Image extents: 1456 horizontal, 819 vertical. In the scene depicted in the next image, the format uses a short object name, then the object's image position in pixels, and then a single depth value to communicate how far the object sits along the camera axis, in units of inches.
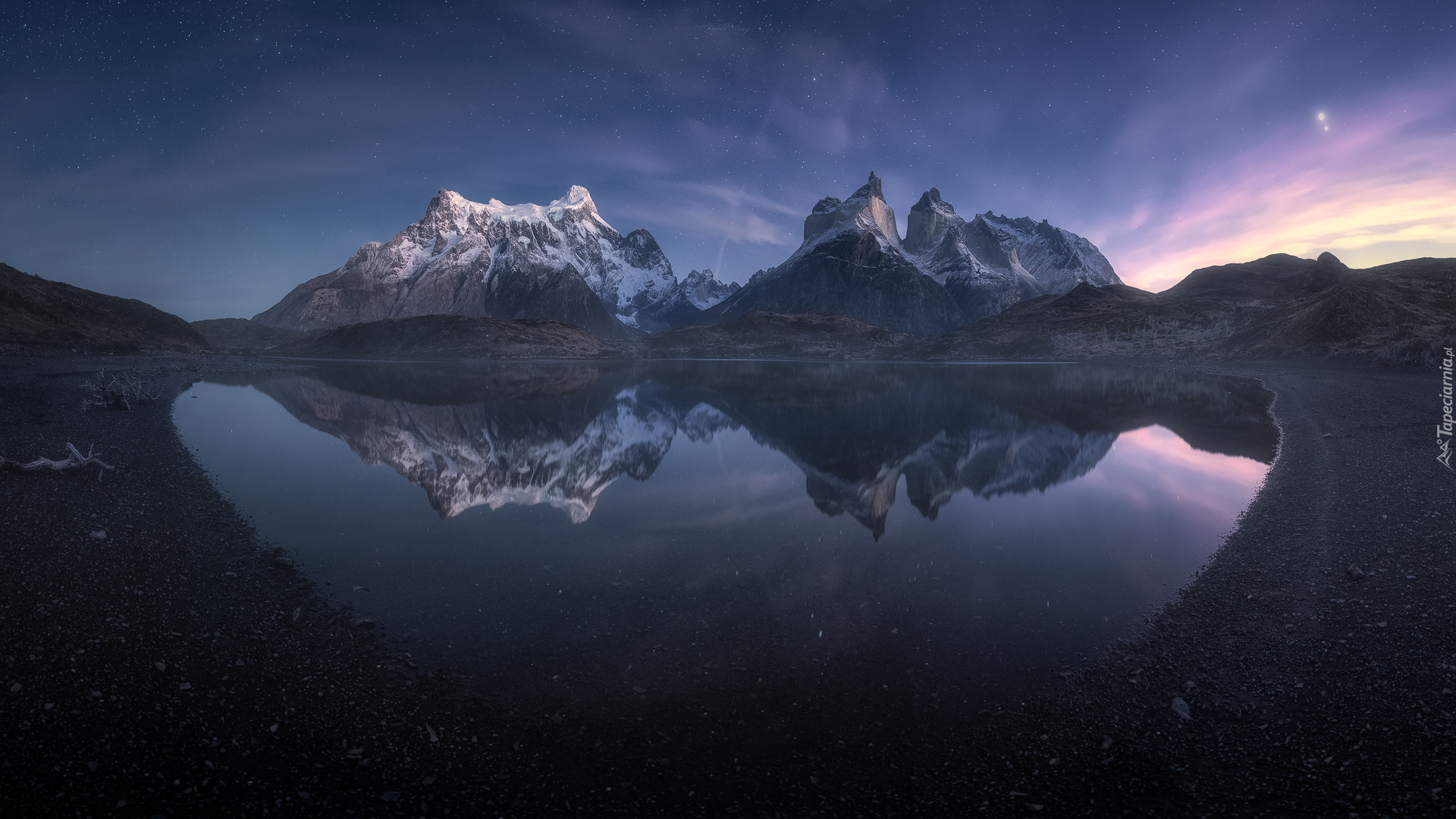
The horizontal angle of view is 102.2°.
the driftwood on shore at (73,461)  763.4
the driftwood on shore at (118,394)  1569.9
